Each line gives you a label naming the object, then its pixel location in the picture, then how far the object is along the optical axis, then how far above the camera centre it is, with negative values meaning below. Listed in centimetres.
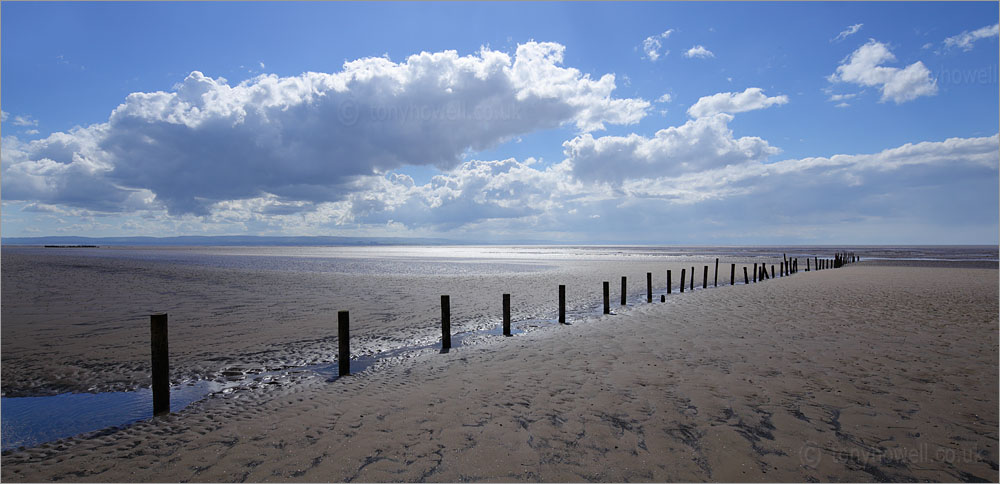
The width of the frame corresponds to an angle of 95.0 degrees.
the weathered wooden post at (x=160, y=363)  722 -194
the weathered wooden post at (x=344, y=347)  920 -218
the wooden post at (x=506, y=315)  1332 -228
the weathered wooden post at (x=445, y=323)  1175 -221
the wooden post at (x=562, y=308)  1531 -241
